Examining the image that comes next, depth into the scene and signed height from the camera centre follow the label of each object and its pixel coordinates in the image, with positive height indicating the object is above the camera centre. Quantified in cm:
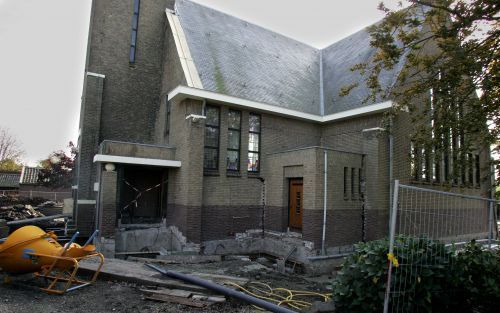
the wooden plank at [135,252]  1230 -251
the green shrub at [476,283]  518 -130
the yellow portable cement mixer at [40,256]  619 -139
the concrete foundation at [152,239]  1256 -205
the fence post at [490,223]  621 -38
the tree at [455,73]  673 +299
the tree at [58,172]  2530 +92
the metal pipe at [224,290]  532 -186
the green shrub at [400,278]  459 -116
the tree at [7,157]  5350 +417
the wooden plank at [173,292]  614 -199
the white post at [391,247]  428 -65
